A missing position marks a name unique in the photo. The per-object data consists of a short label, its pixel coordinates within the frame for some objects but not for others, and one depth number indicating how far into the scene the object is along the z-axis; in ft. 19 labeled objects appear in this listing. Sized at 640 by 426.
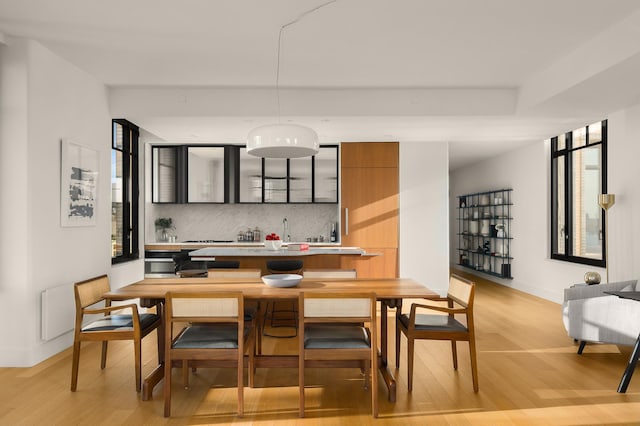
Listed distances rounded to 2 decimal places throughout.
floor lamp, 17.95
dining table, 10.75
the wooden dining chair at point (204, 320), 9.77
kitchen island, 17.78
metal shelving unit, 29.25
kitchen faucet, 27.91
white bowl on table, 11.78
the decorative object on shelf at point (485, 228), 31.32
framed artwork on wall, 14.82
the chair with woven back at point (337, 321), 9.78
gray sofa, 13.19
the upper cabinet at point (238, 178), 26.48
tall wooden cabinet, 24.71
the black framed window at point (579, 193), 20.92
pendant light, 11.78
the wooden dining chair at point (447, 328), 11.05
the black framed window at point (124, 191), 21.31
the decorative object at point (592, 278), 16.47
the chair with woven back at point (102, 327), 11.08
